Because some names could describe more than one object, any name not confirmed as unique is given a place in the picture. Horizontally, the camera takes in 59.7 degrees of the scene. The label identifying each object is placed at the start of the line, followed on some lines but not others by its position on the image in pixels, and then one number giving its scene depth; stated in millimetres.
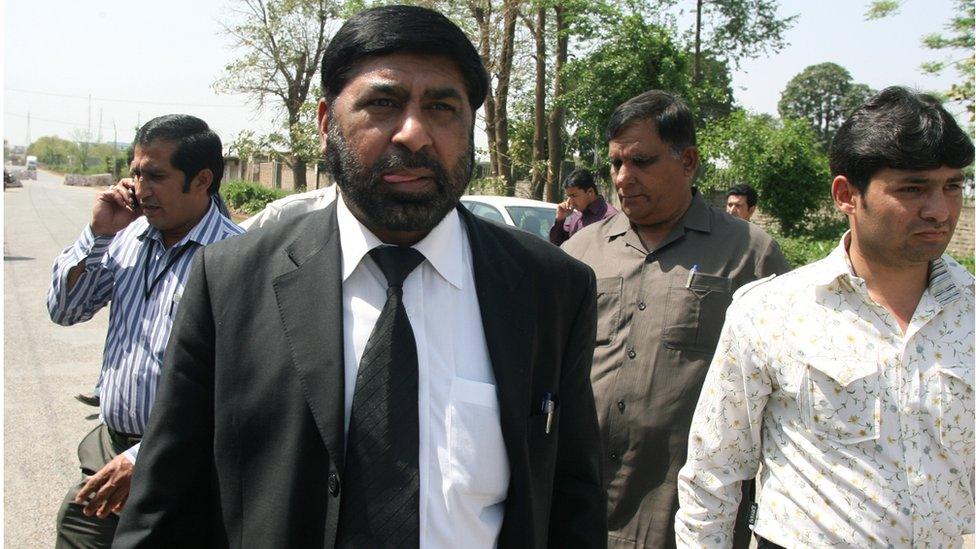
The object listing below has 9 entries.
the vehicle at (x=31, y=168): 81312
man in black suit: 1556
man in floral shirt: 2014
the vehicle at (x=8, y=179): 42359
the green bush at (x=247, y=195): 39281
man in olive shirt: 2984
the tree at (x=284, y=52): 34844
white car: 9453
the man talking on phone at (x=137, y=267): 2875
